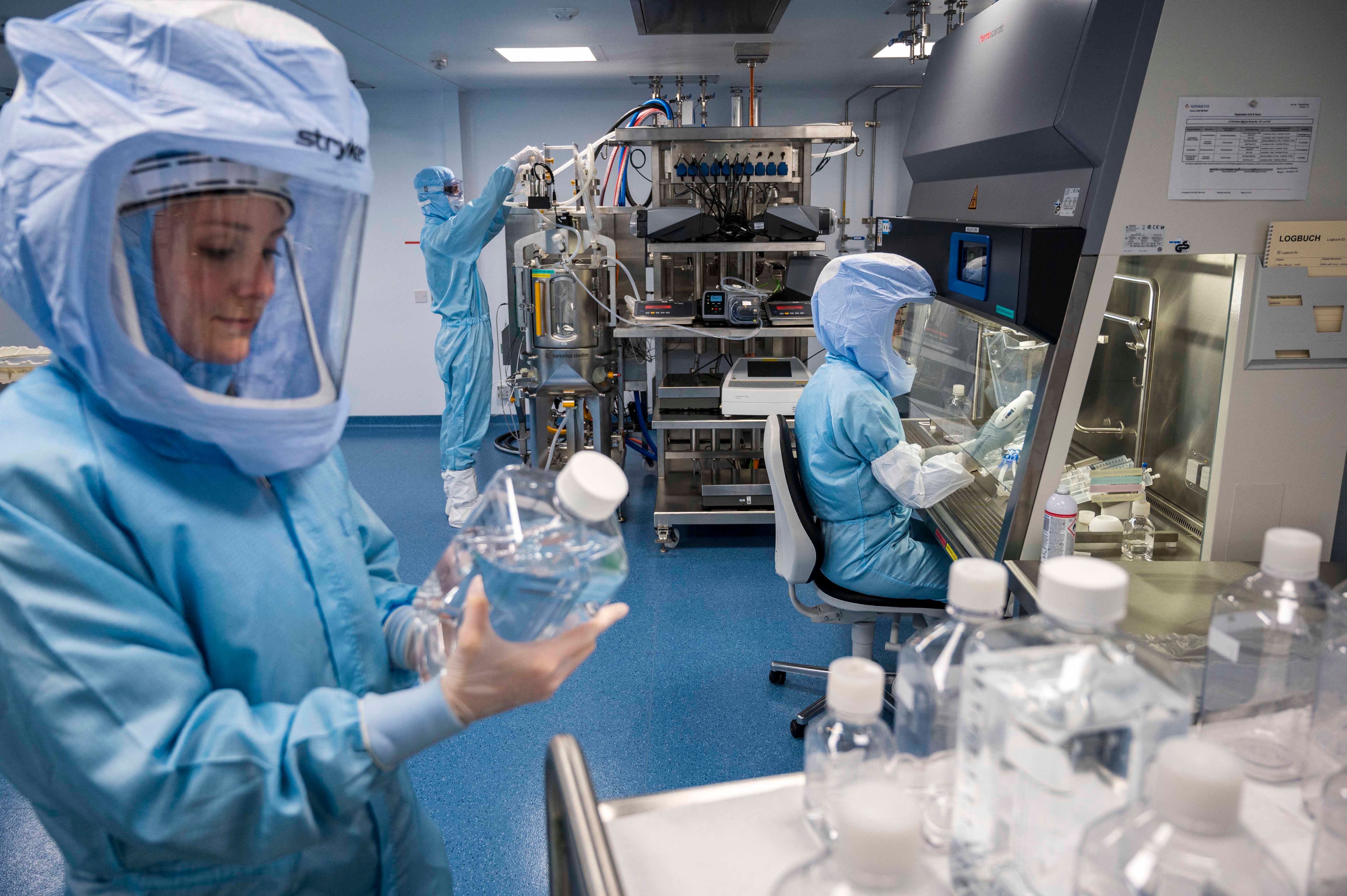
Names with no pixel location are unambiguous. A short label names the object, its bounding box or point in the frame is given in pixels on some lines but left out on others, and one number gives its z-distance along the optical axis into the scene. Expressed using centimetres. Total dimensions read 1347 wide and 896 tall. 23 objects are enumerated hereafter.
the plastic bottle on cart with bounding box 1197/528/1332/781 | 90
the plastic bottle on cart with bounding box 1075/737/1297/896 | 50
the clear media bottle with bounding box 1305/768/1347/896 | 67
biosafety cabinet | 145
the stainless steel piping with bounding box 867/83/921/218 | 609
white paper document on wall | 145
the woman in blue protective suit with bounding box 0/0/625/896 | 71
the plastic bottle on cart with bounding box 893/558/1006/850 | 72
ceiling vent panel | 282
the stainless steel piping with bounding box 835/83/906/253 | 570
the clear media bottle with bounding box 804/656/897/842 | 85
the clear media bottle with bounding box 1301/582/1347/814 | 83
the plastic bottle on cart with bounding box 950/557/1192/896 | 63
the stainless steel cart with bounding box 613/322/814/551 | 388
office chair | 227
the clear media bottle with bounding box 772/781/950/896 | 55
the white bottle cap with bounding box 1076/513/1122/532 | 179
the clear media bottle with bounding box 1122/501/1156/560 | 181
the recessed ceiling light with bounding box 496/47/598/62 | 464
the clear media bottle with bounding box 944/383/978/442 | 279
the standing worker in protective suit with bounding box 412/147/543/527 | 433
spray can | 160
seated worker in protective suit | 226
